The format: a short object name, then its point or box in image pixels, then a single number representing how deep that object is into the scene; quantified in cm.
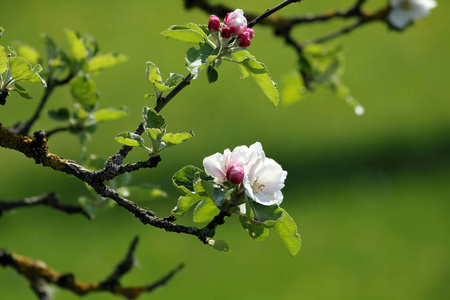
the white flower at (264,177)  193
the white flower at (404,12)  242
